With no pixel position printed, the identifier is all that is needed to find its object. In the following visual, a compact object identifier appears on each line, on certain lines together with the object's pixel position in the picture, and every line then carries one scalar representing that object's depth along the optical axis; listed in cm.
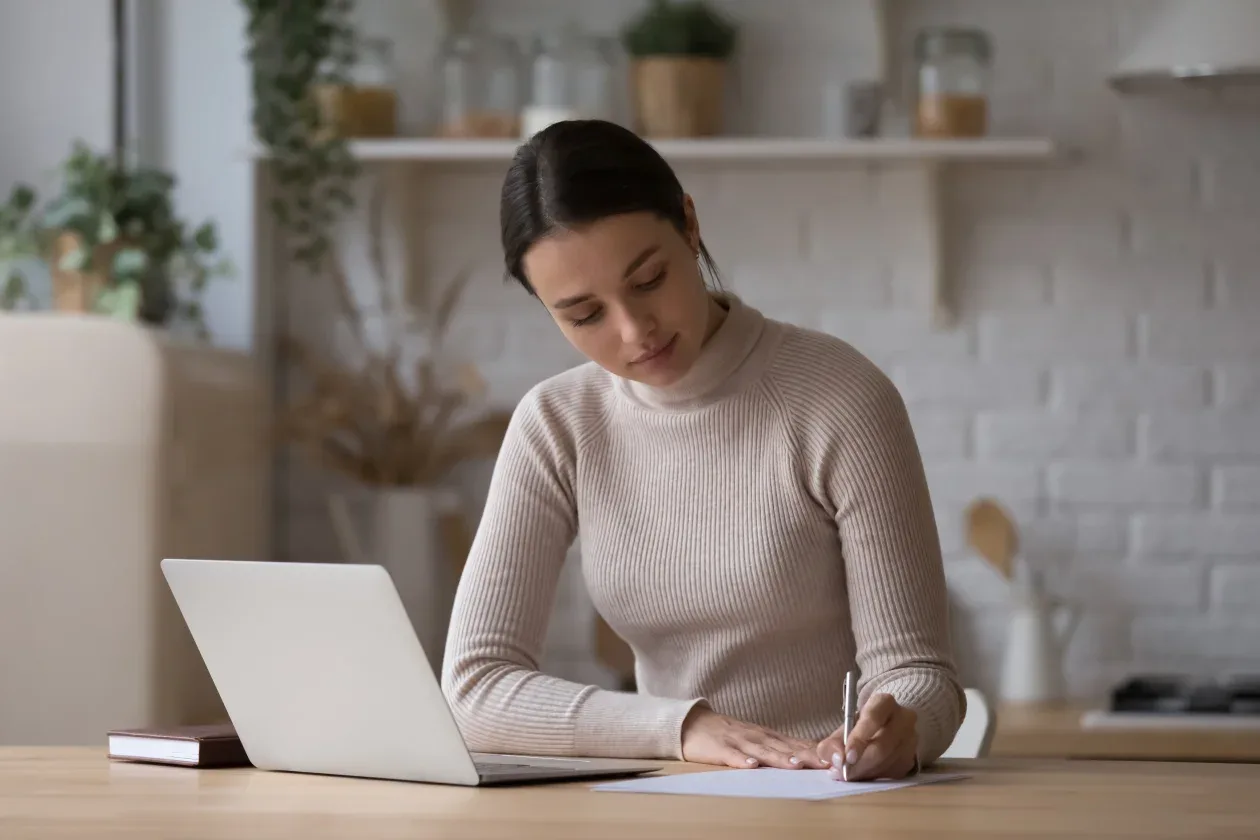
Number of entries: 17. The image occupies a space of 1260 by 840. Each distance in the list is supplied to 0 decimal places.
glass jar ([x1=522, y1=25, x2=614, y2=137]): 507
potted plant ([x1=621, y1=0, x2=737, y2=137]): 499
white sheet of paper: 218
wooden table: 191
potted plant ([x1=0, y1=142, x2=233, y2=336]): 470
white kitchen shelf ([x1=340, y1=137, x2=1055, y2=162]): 487
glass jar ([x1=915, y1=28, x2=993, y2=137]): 492
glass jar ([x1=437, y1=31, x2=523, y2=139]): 509
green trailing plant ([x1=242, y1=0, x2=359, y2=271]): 494
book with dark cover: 252
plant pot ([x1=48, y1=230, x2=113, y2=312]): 473
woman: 277
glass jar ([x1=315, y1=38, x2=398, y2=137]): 511
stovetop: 448
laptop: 220
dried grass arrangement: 520
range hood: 443
